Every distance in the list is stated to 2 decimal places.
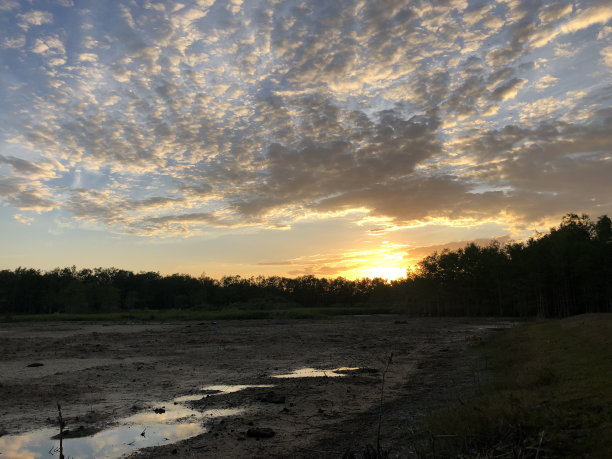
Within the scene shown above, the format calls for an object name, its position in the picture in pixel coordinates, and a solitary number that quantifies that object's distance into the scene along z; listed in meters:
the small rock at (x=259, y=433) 11.58
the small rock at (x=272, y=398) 15.84
